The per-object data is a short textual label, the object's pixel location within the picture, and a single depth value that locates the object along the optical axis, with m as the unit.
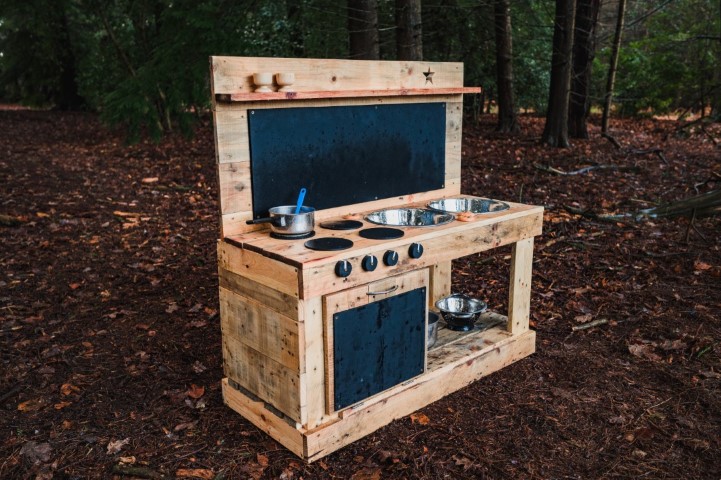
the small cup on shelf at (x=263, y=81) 3.36
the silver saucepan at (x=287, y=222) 3.46
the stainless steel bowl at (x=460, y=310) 4.62
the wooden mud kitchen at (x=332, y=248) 3.27
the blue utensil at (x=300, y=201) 3.52
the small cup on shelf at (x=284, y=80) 3.44
